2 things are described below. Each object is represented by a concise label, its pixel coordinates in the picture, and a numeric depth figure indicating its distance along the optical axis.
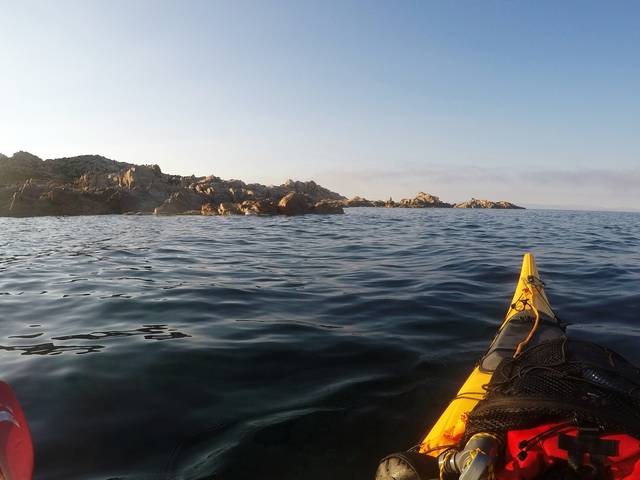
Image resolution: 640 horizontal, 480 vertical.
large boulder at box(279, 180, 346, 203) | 66.75
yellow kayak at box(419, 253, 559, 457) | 2.57
